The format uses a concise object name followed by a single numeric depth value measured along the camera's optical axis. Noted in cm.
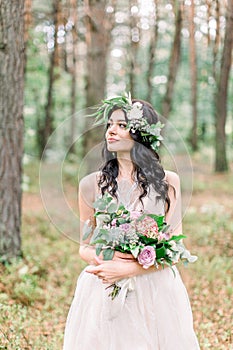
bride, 356
